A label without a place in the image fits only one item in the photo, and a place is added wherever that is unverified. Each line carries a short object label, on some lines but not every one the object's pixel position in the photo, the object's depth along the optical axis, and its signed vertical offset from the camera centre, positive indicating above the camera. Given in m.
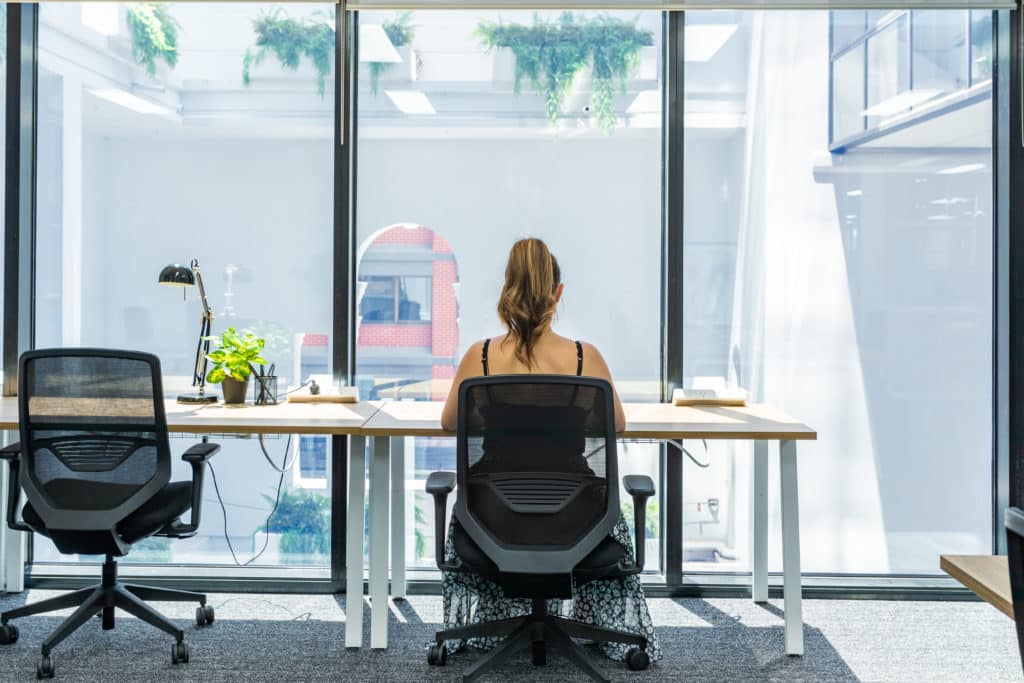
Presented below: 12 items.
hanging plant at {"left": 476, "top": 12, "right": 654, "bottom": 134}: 3.66 +1.16
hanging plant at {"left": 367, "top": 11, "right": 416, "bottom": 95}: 3.66 +1.24
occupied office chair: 2.32 -0.43
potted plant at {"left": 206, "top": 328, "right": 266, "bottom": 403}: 3.39 -0.15
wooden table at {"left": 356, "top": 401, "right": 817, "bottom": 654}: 2.82 -0.42
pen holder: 3.47 -0.27
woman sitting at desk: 2.63 -0.05
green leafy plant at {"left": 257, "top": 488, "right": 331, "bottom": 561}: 3.70 -0.86
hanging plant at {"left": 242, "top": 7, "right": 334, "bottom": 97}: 3.65 +1.21
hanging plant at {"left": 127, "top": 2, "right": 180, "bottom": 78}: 3.68 +1.24
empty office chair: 2.61 -0.40
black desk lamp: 3.41 +0.02
